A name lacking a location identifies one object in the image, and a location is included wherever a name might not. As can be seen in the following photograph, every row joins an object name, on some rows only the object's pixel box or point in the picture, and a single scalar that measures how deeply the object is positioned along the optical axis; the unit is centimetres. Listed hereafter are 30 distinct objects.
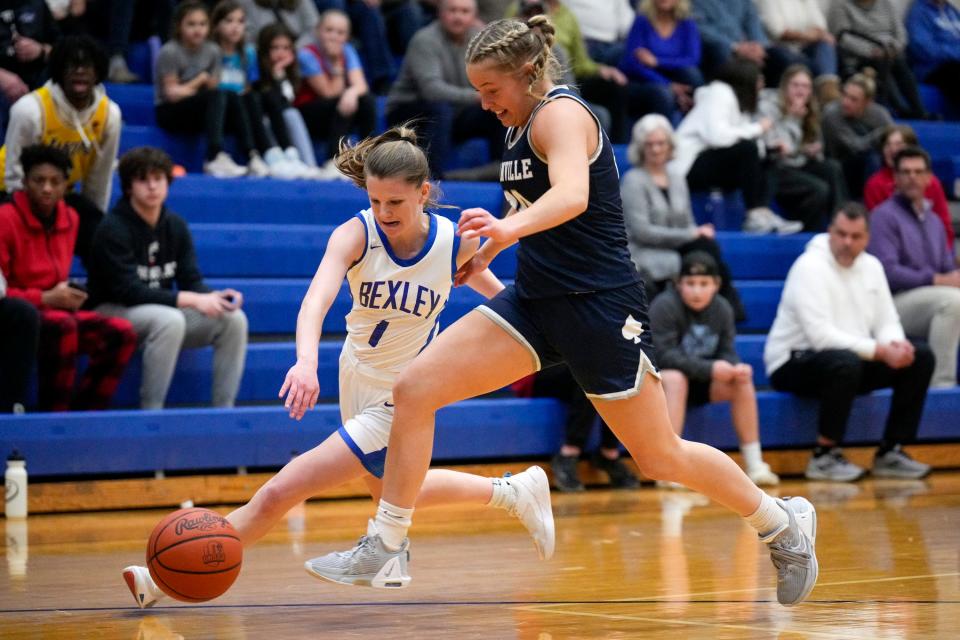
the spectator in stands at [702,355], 1541
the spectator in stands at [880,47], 2347
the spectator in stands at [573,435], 1497
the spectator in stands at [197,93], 1703
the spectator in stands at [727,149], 1928
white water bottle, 1257
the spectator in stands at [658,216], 1694
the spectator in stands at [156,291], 1373
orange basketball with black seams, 744
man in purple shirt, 1748
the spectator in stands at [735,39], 2181
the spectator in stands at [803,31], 2310
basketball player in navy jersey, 748
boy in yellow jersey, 1444
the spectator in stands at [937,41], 2467
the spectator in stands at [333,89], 1803
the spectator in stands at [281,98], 1741
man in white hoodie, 1602
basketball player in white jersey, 788
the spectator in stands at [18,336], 1283
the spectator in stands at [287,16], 1891
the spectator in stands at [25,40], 1633
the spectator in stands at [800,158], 1994
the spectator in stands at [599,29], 2148
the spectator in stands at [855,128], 2091
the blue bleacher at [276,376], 1337
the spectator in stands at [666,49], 2073
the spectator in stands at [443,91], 1828
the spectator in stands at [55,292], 1333
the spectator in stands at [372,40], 2011
